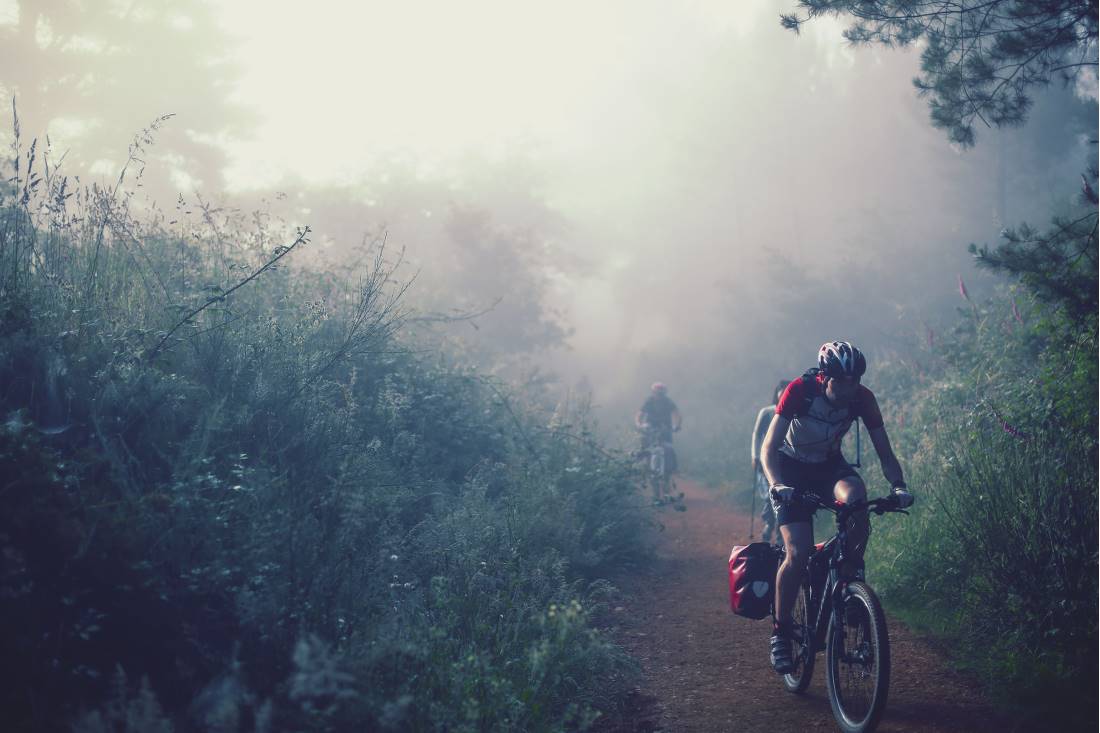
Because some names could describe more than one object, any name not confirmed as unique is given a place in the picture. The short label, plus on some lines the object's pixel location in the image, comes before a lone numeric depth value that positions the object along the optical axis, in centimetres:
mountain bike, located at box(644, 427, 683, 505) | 1410
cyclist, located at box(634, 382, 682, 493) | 1434
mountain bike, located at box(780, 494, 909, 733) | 382
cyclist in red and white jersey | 458
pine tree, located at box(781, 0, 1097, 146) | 606
